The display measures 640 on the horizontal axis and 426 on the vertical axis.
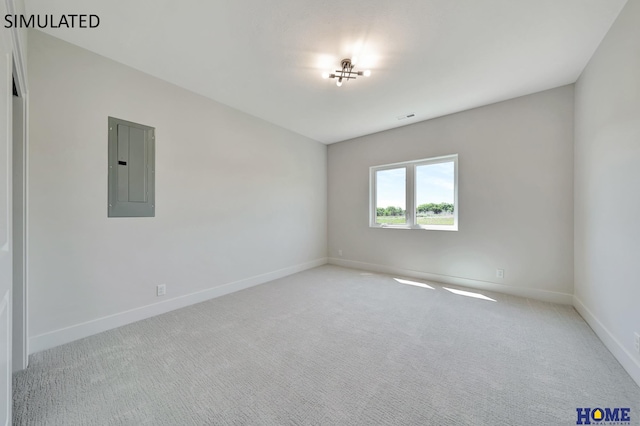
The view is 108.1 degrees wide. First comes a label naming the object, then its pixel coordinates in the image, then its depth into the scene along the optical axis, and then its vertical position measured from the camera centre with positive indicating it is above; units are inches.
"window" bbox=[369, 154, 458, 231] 147.9 +12.8
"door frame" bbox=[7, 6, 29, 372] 65.5 -8.0
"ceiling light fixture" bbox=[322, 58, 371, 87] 92.7 +58.9
